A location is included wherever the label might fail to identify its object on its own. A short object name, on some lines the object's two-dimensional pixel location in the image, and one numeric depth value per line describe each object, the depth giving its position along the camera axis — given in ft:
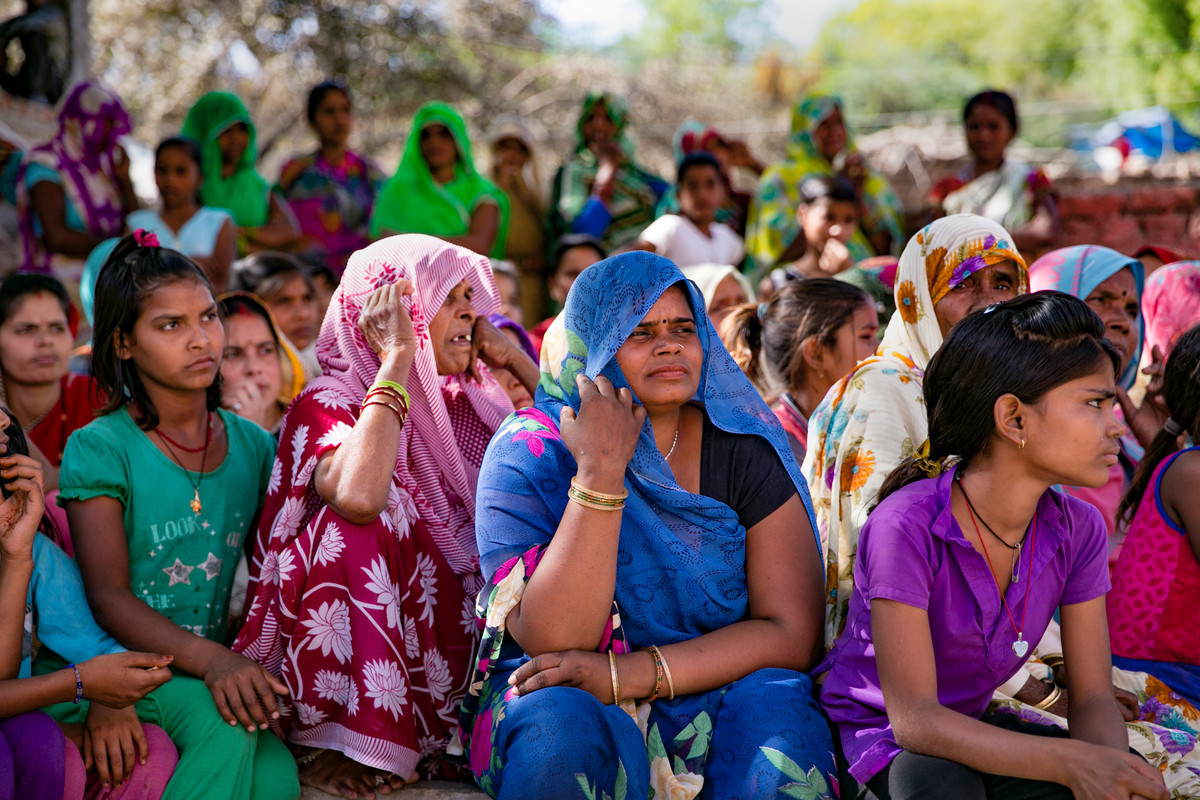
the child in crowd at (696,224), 20.38
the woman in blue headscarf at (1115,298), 13.01
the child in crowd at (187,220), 19.42
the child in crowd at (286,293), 16.39
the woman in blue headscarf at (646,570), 7.59
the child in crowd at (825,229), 18.56
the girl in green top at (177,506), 8.82
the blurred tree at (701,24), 125.18
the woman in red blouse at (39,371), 12.70
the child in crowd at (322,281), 18.56
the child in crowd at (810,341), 12.26
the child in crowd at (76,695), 8.02
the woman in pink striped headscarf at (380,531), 9.13
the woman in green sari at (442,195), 21.45
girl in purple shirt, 7.24
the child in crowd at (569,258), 19.90
